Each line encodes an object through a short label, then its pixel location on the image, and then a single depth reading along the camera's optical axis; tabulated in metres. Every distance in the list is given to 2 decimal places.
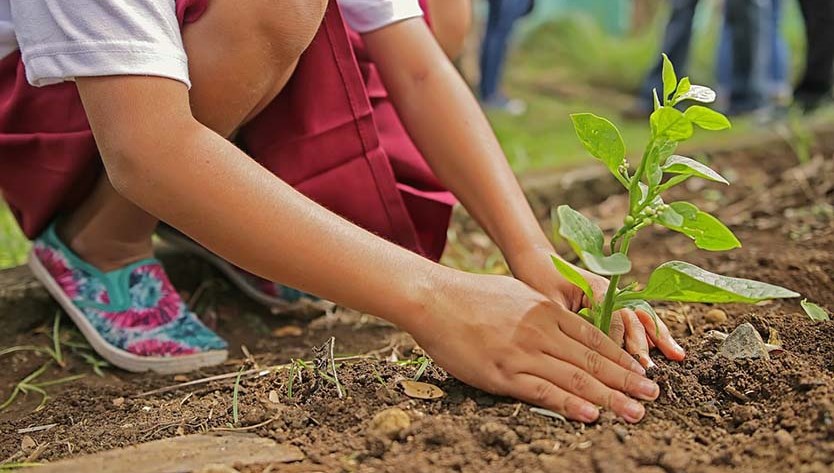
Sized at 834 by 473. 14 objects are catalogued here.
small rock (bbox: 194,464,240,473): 1.00
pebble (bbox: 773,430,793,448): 0.99
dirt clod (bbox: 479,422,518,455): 1.01
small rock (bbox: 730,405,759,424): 1.04
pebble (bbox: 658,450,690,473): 0.97
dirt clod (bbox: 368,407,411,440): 1.03
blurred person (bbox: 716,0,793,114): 4.36
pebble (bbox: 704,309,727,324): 1.23
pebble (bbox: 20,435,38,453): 1.12
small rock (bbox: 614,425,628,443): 1.00
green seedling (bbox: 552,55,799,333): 1.01
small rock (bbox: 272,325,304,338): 1.41
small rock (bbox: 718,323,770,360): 1.10
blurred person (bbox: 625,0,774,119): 4.28
